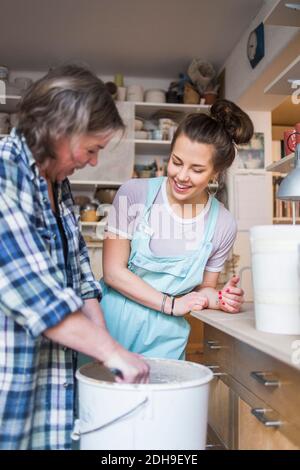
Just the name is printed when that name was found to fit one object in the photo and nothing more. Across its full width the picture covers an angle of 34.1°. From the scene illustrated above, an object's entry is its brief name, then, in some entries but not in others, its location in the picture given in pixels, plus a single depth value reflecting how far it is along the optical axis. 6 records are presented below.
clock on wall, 2.97
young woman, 1.31
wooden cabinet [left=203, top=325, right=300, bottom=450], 0.93
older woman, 0.77
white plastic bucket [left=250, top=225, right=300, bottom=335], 0.92
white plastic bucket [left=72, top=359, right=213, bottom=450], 0.78
